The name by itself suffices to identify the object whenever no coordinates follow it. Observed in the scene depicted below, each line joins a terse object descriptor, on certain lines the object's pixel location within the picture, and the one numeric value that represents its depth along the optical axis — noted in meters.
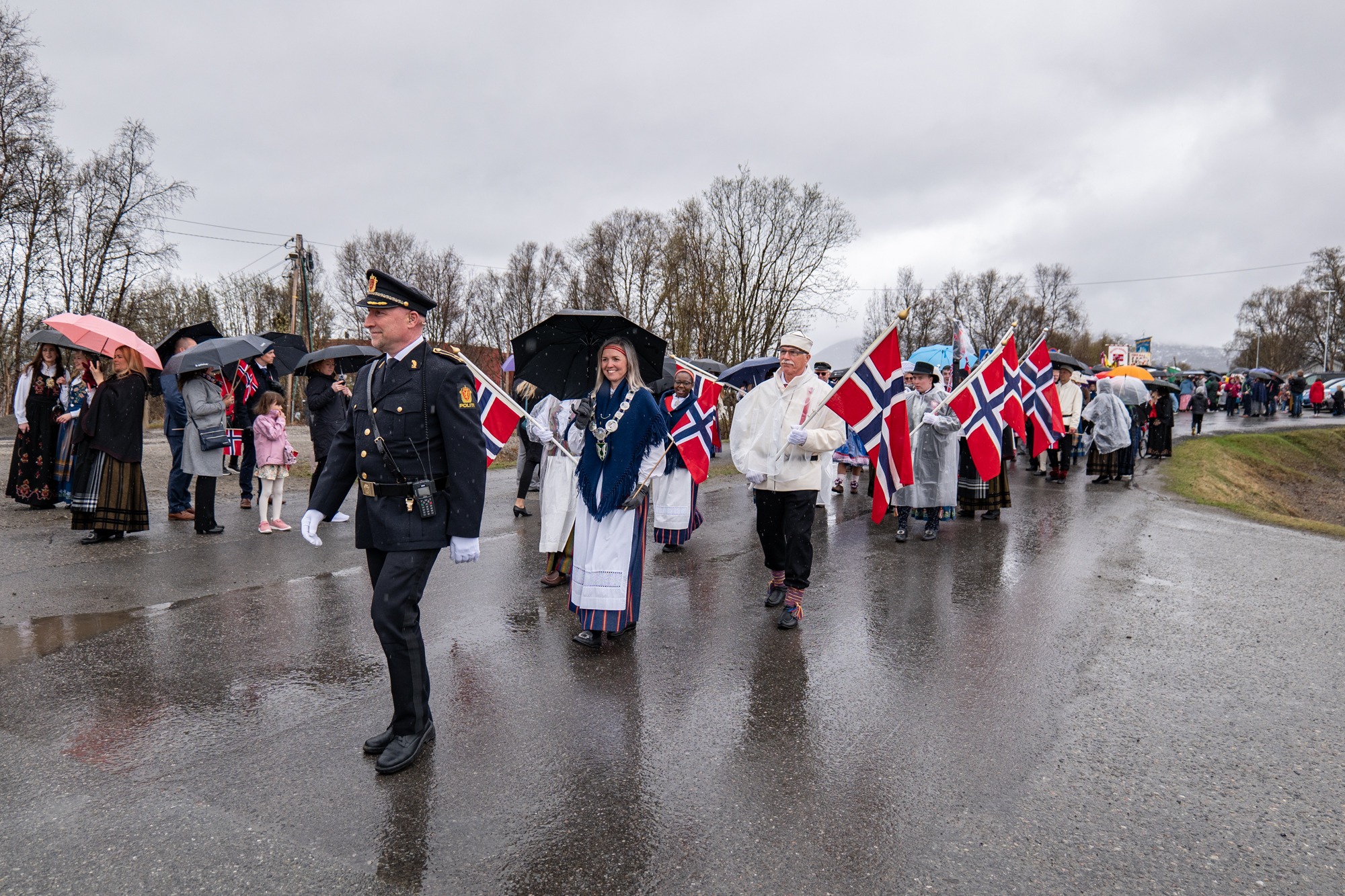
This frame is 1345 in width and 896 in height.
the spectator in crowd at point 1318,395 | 40.78
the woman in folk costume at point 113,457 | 7.77
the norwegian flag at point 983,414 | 9.10
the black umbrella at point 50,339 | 8.65
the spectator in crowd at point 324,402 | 9.30
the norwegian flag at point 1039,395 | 11.41
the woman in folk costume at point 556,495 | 6.57
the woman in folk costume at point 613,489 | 5.10
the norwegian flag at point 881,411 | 6.19
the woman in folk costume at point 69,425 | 9.44
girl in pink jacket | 8.87
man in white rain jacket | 5.75
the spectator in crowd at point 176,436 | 8.97
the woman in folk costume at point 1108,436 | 13.97
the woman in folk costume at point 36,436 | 9.53
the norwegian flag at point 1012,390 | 9.55
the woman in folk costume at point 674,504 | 8.28
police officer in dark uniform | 3.57
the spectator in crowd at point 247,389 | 9.92
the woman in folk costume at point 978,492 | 10.52
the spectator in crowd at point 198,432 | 8.53
